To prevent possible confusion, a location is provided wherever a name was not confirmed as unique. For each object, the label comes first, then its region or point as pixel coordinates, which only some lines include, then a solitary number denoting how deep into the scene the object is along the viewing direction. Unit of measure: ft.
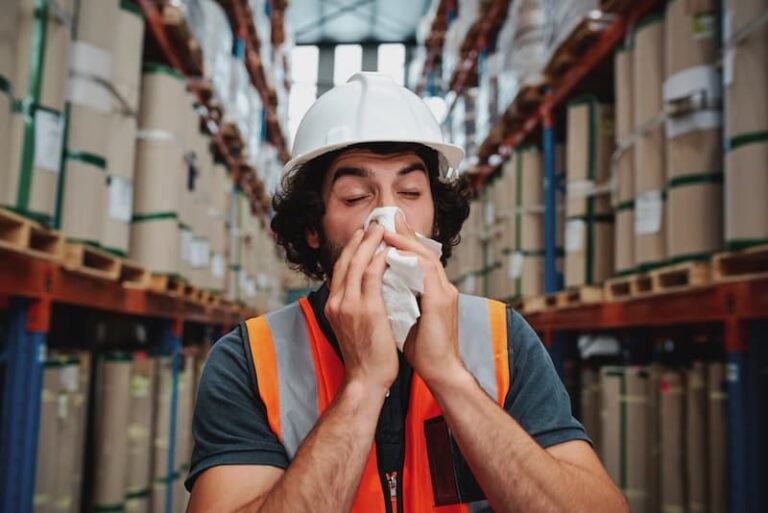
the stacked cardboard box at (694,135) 10.02
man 4.52
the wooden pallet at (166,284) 14.17
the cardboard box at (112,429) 12.73
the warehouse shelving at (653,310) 8.74
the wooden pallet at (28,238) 8.21
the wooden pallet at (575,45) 14.08
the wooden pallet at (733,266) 8.85
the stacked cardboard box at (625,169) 12.80
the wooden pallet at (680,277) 9.57
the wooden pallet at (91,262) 10.31
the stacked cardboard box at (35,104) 8.77
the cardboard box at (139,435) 13.70
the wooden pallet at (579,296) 14.12
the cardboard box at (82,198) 10.90
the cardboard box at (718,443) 10.20
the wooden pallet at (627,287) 11.57
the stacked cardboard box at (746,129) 8.54
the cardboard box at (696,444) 10.78
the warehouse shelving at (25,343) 8.97
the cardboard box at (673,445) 11.35
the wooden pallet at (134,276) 13.12
